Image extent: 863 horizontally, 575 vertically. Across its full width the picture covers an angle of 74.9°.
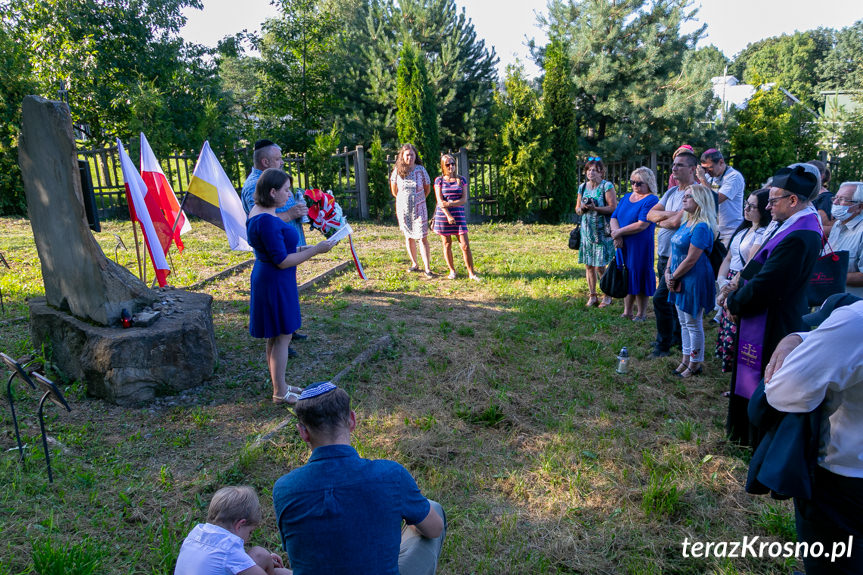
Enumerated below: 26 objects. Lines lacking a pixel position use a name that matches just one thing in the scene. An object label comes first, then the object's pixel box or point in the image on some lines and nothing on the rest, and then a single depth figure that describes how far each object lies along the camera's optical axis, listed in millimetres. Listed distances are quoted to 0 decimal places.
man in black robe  3445
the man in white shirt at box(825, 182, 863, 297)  4801
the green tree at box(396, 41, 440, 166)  15609
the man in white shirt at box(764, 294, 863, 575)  1994
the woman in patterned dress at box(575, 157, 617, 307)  7164
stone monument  4543
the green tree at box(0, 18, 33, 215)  13633
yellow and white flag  6387
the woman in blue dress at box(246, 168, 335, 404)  4324
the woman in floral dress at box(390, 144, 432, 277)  8586
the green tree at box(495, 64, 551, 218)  15102
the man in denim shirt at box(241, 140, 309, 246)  5273
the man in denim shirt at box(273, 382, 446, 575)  1892
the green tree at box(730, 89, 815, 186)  16391
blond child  2123
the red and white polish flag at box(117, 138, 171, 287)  5930
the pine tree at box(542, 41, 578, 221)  15312
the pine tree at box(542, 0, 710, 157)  18297
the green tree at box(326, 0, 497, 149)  20719
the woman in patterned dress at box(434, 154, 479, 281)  8391
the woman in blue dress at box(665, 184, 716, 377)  4875
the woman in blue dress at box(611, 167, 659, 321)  6285
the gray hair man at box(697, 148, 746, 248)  6695
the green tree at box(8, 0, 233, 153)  15234
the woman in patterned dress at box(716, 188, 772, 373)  4516
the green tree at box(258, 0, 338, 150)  17281
